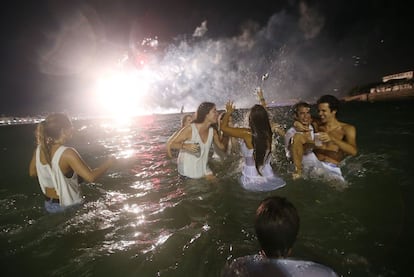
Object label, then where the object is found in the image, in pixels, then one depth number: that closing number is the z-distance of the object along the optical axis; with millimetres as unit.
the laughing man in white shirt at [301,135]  7383
